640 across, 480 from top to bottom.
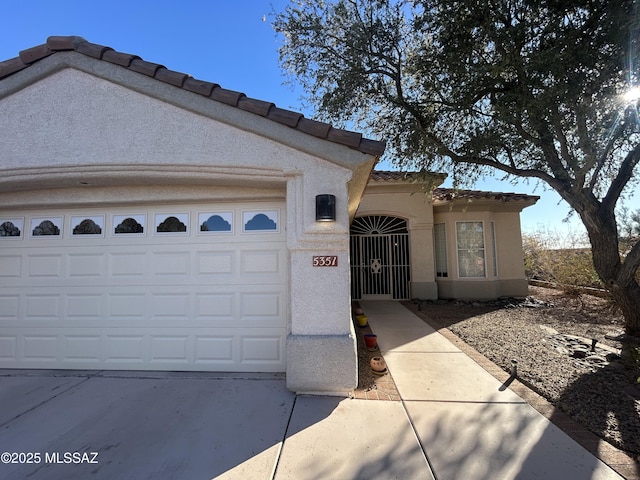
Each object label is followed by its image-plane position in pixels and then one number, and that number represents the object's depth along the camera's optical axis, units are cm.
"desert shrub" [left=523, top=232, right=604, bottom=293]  1154
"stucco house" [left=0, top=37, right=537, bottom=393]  434
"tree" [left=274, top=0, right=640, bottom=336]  542
